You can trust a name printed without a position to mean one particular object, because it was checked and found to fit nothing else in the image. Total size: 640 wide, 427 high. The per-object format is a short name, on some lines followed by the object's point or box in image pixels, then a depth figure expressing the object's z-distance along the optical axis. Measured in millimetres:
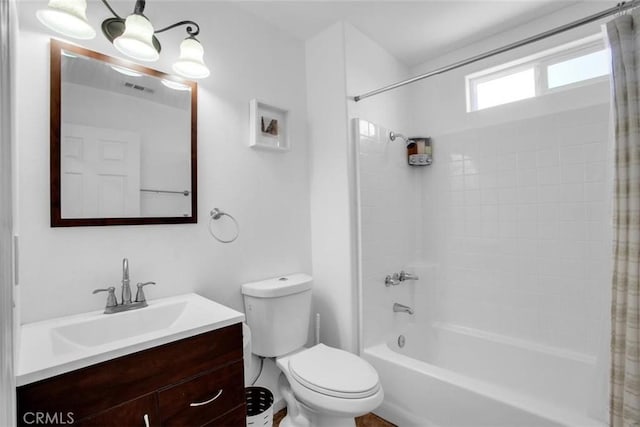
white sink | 896
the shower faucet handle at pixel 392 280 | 2246
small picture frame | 1899
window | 2014
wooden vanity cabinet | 887
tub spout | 2311
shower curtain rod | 1193
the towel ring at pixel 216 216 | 1742
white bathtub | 1449
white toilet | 1413
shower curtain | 1122
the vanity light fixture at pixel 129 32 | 1133
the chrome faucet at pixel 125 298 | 1319
